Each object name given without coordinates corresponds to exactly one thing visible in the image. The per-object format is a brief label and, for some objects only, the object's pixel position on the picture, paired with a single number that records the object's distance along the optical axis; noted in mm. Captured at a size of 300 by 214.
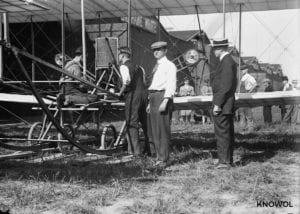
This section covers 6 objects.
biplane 5559
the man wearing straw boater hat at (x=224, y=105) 5156
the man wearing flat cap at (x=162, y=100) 5301
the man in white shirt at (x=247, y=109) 11727
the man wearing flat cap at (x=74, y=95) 6207
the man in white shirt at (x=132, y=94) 6129
